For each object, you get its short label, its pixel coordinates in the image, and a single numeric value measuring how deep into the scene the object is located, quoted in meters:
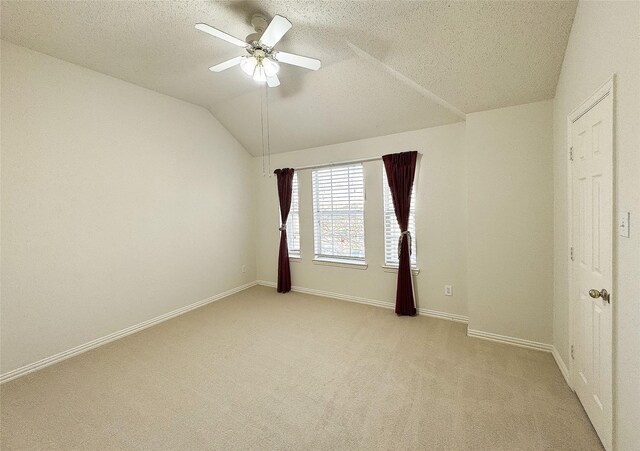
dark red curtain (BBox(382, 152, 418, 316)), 3.43
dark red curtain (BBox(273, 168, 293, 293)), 4.48
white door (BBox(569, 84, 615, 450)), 1.48
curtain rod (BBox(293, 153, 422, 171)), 3.78
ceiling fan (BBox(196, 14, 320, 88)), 1.87
